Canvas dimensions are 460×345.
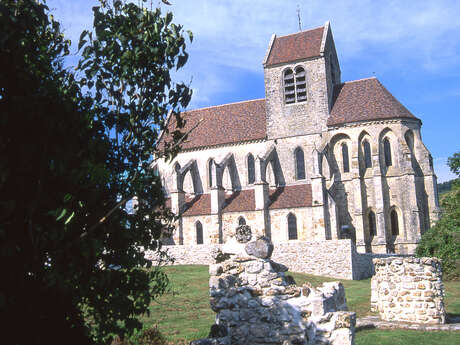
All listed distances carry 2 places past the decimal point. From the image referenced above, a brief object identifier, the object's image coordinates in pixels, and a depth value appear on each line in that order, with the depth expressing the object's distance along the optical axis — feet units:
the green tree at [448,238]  99.19
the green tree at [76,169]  16.66
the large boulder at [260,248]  32.09
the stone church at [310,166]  129.08
